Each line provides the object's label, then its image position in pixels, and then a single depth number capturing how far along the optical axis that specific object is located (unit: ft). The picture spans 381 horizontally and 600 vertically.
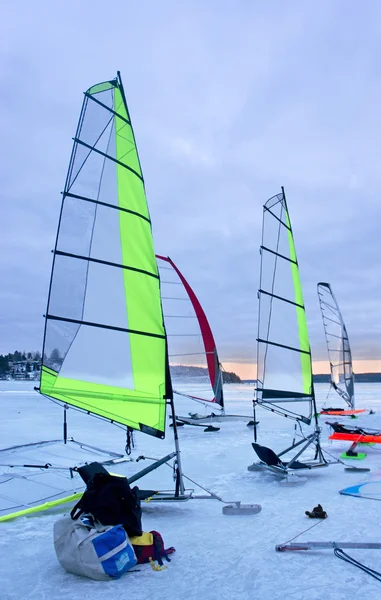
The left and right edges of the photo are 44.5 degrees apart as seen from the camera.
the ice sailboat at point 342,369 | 61.00
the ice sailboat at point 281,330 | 25.16
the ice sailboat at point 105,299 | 15.66
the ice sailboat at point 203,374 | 42.98
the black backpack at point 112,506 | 11.22
